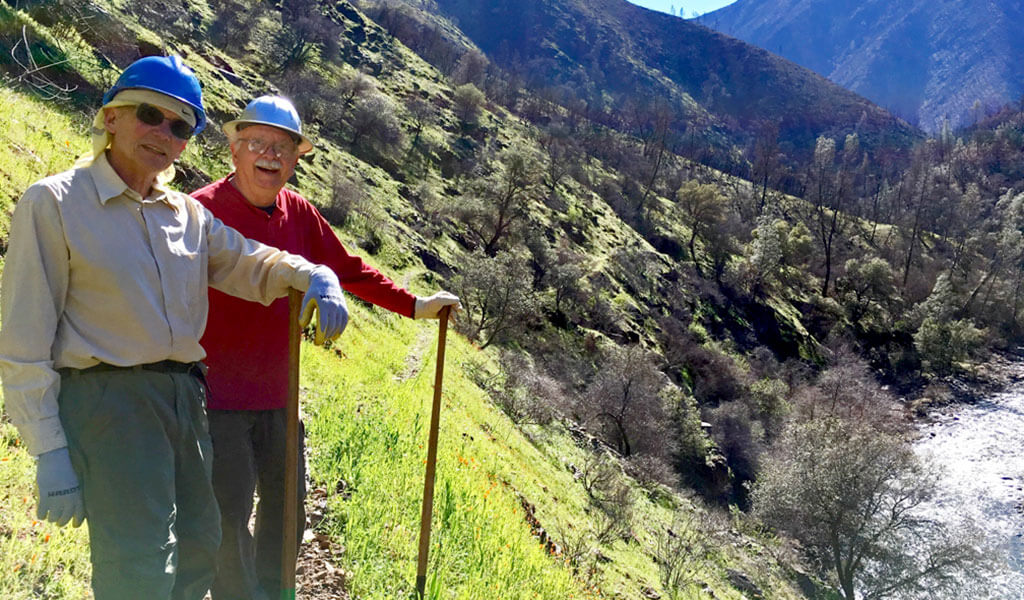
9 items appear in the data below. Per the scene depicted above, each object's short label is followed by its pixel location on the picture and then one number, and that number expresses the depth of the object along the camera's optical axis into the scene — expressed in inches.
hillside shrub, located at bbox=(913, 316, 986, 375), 1887.2
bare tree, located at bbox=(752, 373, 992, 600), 879.7
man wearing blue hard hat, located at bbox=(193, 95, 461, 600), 108.7
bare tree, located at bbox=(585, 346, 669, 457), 1071.6
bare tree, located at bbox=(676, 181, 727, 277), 2459.4
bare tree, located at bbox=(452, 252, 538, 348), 1058.1
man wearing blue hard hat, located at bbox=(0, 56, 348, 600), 71.6
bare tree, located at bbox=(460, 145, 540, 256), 1620.3
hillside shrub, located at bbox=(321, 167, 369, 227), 1103.0
